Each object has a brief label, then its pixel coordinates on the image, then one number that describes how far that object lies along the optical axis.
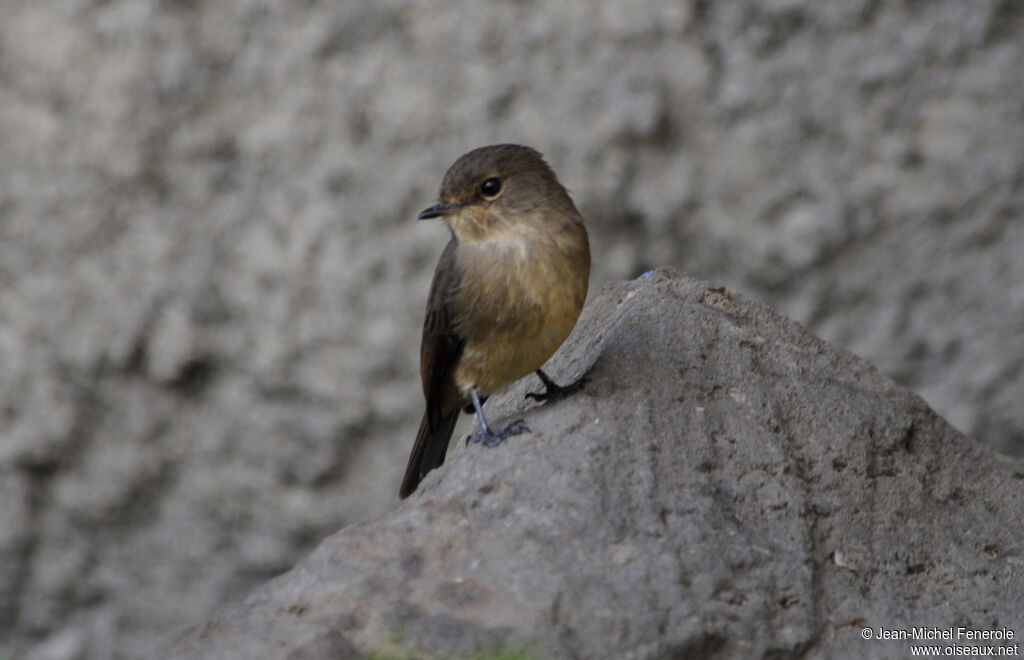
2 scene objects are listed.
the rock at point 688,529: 5.93
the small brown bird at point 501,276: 7.76
